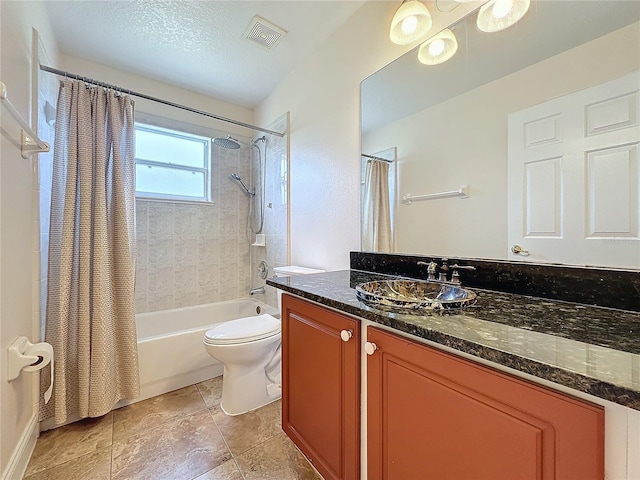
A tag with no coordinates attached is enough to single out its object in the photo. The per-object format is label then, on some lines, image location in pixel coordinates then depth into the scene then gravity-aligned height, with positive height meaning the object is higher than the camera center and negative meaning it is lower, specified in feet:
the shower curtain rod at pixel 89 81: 4.86 +3.17
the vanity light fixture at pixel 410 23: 4.03 +3.43
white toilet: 5.16 -2.40
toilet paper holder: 3.48 -1.61
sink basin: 2.64 -0.66
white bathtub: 5.83 -2.68
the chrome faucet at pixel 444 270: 3.65 -0.45
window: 7.77 +2.30
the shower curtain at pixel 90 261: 4.82 -0.43
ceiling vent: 5.56 +4.50
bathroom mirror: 2.74 +1.79
